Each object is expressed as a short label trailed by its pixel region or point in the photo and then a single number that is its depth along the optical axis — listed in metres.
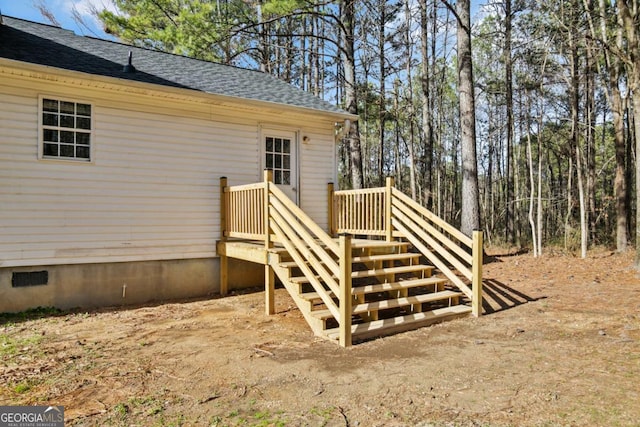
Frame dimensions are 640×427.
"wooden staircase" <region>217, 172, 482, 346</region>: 4.43
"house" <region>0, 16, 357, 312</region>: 5.59
